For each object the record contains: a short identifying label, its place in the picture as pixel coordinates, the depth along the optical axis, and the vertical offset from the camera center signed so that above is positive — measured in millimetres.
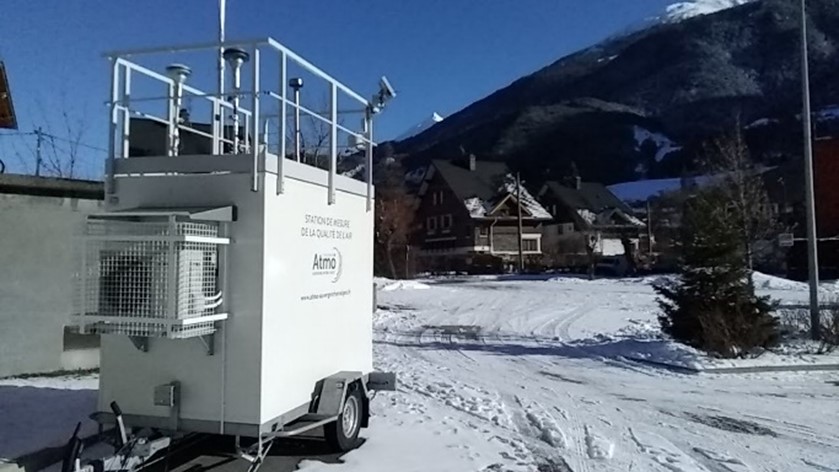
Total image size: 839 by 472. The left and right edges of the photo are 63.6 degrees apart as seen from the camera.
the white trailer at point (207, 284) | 4996 -135
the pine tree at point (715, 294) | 12836 -616
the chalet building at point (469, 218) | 62906 +4512
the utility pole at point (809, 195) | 14391 +1546
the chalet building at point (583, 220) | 64500 +4689
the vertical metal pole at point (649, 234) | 59262 +2653
